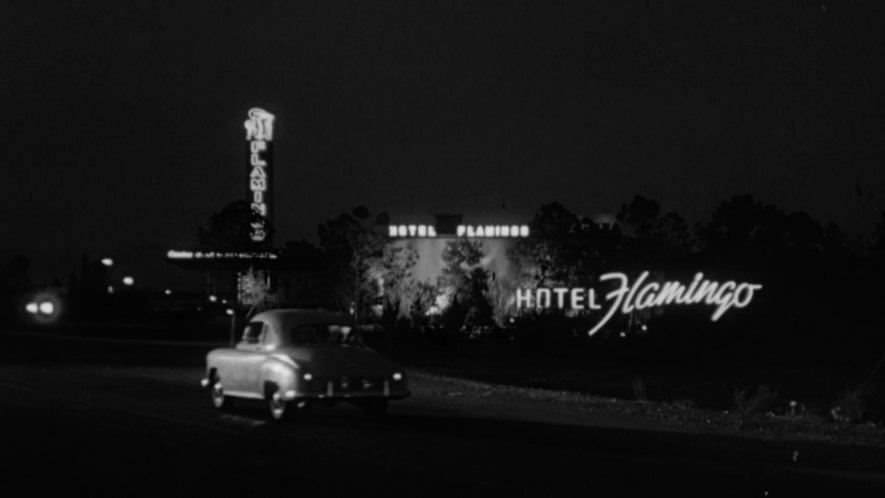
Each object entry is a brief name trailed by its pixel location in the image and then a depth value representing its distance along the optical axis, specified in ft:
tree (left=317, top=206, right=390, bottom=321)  299.17
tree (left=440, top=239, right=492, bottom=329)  304.09
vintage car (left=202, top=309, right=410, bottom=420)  70.18
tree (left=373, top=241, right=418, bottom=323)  304.09
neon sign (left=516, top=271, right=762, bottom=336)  204.64
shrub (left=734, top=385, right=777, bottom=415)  100.01
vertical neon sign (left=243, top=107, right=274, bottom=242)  309.42
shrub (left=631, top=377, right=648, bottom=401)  106.08
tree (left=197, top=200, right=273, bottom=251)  295.07
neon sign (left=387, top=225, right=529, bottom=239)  337.31
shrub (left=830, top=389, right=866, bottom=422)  99.58
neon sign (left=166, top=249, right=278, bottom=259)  286.66
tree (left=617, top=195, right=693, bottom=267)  352.69
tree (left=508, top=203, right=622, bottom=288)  318.86
